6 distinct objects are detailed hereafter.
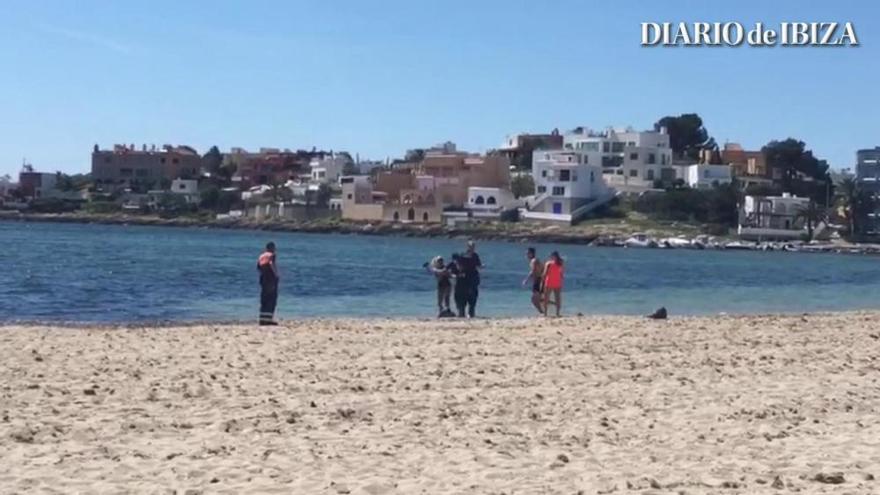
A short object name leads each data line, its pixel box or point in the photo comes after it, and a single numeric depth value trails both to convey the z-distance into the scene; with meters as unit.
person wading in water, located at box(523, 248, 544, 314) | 24.39
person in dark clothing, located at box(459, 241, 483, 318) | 23.53
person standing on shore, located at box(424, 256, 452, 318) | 23.94
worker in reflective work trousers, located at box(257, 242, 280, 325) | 20.66
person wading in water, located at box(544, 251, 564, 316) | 23.69
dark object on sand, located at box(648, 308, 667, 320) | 23.02
